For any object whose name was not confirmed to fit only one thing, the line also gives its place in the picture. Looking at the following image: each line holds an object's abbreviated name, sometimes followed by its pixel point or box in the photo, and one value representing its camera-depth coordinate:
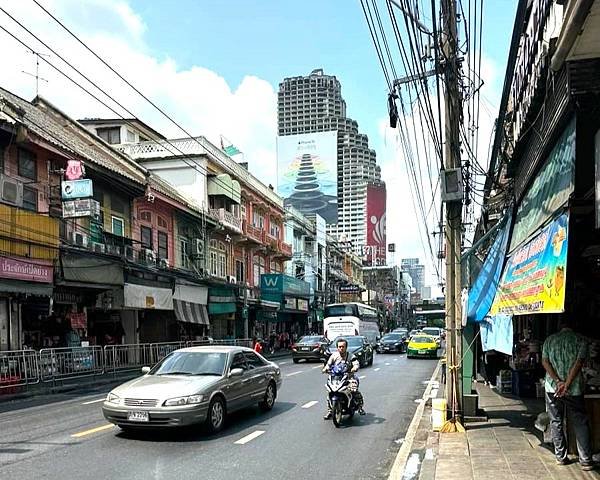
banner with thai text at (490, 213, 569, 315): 5.99
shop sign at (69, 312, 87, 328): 23.30
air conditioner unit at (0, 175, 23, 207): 19.55
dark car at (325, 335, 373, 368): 26.16
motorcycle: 11.16
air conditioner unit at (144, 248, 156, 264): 28.09
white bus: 43.34
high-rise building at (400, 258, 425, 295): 168.38
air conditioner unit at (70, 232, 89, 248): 22.63
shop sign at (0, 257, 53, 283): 18.27
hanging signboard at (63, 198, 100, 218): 21.20
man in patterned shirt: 7.13
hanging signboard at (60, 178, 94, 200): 21.22
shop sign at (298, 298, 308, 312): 53.97
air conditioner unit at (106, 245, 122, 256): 24.36
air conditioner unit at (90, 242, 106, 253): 23.40
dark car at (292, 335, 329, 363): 30.47
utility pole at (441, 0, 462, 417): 9.85
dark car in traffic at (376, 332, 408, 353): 41.88
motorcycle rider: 11.36
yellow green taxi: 34.28
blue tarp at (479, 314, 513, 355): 9.16
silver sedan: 9.33
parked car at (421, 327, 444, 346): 43.12
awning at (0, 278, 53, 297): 18.45
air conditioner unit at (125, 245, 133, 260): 26.28
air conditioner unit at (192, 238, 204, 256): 34.56
